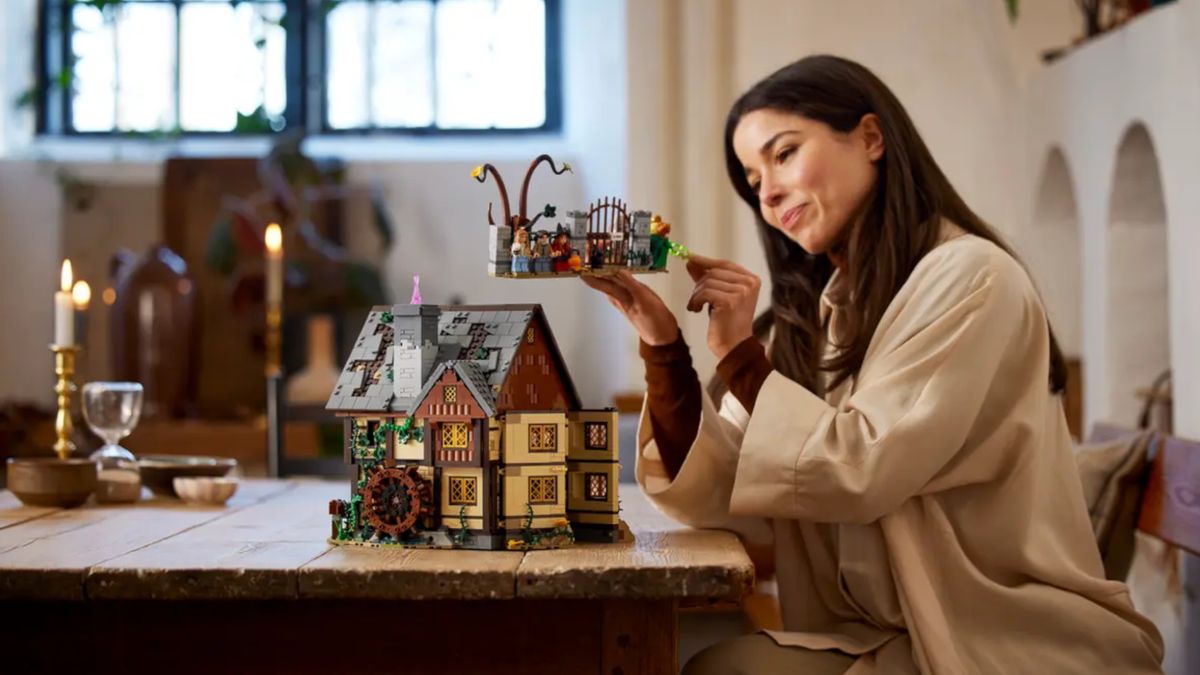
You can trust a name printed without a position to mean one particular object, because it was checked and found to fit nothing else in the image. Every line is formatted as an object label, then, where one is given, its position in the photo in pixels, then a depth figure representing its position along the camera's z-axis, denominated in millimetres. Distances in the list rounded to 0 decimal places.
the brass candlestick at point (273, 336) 5078
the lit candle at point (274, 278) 4851
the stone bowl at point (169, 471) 2666
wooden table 1727
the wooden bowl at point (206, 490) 2564
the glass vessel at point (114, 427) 2588
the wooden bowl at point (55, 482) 2471
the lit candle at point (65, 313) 2600
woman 2090
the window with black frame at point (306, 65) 6477
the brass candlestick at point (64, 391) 2637
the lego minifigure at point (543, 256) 1932
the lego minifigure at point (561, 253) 1929
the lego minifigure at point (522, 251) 1936
